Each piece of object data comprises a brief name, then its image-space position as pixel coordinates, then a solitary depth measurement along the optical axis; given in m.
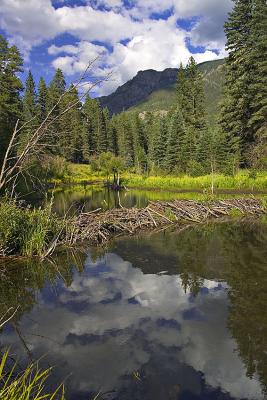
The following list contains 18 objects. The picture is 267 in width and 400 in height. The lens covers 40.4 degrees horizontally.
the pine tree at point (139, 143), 79.44
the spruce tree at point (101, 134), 86.19
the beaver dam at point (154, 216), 16.64
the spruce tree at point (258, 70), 40.28
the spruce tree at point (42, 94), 76.87
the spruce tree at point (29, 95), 74.74
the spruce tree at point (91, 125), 85.38
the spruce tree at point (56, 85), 75.49
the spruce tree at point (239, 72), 44.22
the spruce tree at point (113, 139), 96.44
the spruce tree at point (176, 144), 55.78
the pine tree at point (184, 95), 66.06
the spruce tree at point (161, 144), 63.66
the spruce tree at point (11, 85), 43.79
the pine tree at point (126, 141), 93.56
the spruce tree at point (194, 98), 65.19
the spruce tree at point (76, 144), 75.91
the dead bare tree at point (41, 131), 4.93
